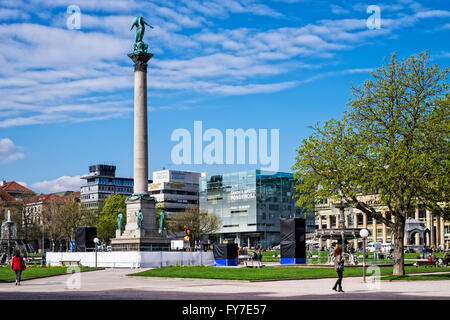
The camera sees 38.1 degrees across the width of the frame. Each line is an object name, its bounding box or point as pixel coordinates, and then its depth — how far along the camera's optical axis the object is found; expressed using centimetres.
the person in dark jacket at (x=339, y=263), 2866
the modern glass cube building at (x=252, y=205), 17250
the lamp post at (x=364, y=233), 3662
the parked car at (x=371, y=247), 12074
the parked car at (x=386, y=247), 11474
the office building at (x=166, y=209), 19565
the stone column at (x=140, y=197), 6819
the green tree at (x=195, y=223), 13900
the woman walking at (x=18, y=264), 3434
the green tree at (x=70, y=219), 12481
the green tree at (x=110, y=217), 11444
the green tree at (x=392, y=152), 3888
